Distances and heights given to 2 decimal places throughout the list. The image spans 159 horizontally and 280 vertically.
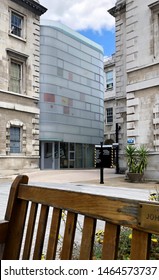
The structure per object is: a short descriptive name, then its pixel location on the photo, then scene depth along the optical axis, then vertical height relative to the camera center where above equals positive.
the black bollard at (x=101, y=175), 13.18 -1.18
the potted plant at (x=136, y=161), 13.98 -0.61
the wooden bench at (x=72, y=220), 1.61 -0.47
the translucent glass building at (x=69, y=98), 23.16 +4.49
